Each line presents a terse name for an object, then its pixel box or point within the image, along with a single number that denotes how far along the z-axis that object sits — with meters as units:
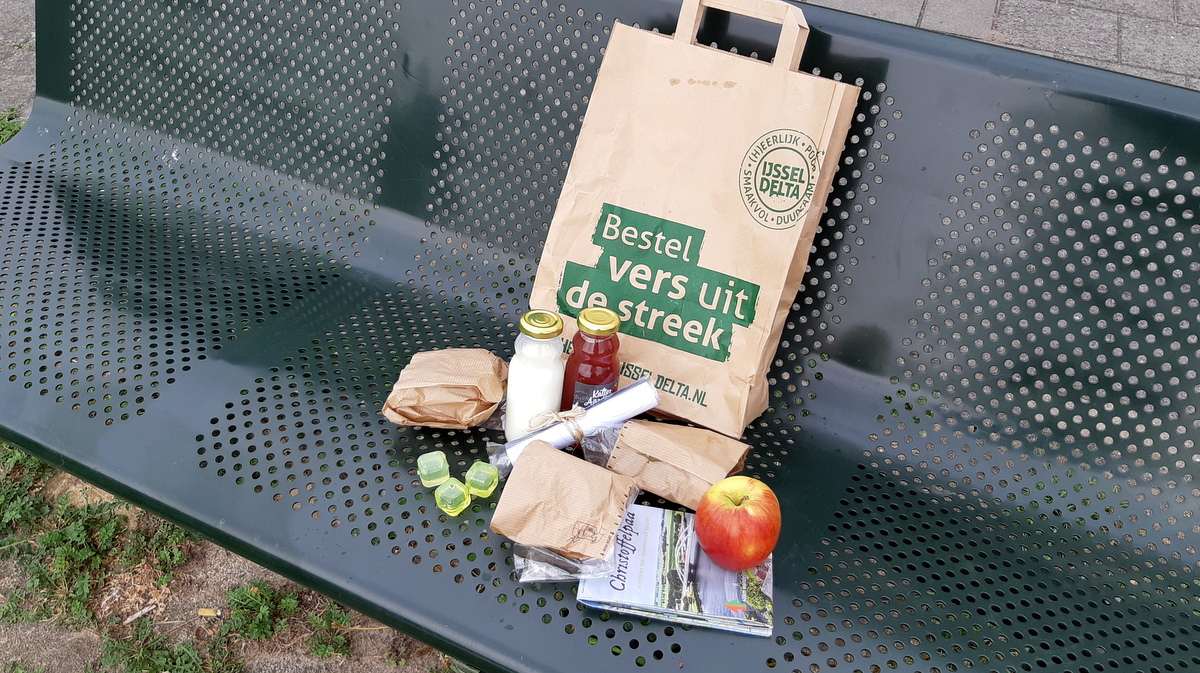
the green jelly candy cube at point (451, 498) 1.39
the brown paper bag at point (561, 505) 1.29
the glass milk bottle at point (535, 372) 1.44
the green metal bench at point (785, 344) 1.31
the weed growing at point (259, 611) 1.95
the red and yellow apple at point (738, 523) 1.26
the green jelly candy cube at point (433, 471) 1.43
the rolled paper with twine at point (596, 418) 1.45
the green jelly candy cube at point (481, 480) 1.41
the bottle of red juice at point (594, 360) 1.45
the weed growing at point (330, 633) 1.92
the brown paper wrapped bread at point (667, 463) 1.41
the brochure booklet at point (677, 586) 1.26
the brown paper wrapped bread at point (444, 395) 1.50
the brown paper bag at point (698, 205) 1.43
